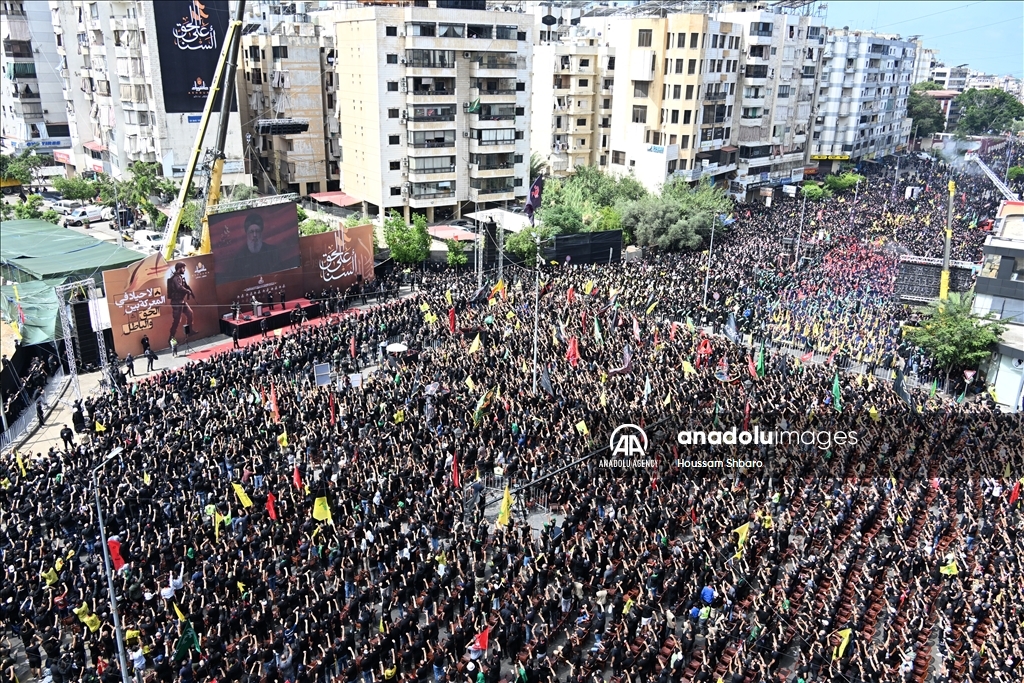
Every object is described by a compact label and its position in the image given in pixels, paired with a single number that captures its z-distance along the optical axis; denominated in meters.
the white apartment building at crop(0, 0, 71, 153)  62.06
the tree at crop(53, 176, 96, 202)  51.10
